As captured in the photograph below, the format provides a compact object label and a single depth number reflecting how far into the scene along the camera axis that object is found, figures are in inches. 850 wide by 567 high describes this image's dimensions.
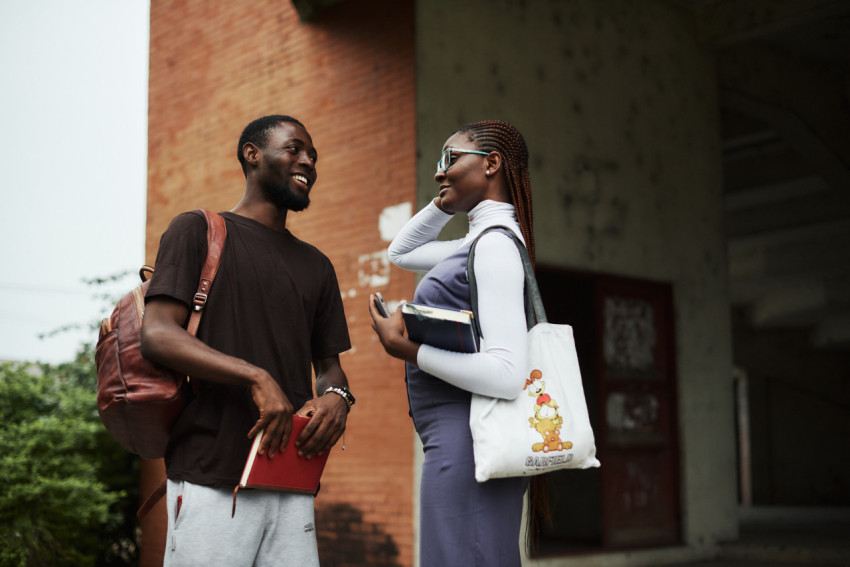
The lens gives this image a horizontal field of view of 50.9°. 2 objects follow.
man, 88.2
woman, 83.9
